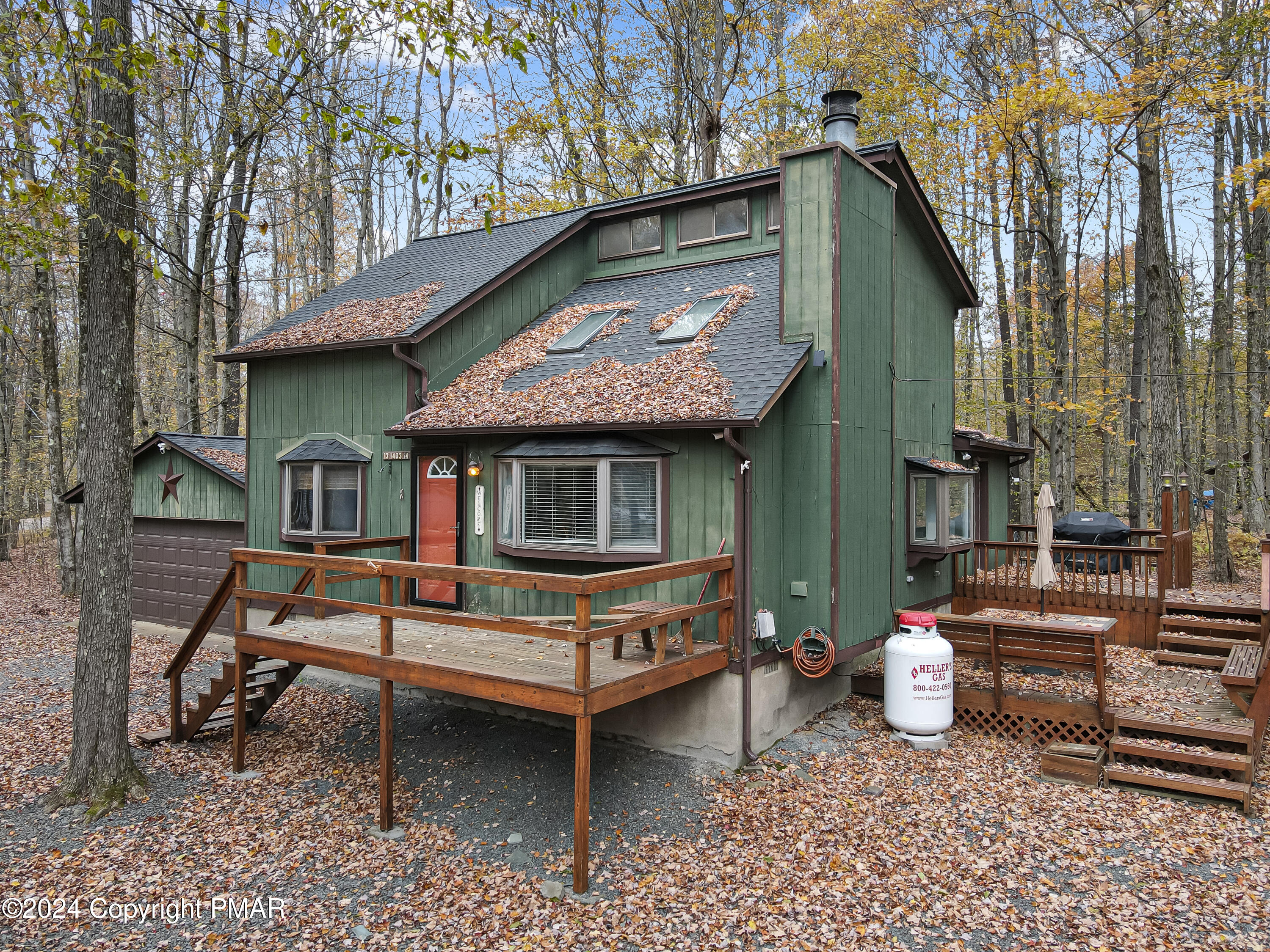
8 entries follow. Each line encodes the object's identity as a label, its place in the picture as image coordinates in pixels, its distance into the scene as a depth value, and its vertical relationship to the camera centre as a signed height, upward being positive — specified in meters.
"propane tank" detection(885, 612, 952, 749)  7.83 -2.07
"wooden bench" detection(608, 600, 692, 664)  6.55 -1.29
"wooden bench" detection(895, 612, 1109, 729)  7.61 -1.71
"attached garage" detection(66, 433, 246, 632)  12.44 -0.61
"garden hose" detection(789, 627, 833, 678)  7.60 -1.70
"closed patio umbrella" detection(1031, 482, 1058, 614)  9.44 -0.75
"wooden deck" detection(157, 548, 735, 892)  5.81 -1.59
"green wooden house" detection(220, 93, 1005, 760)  7.70 +0.91
